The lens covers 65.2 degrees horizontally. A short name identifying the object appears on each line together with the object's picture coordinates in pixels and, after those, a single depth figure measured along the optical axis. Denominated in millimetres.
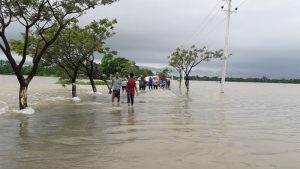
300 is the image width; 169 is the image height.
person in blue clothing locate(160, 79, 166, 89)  28176
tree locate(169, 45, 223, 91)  30277
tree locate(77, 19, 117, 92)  18016
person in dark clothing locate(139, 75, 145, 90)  23277
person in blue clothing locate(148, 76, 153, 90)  27294
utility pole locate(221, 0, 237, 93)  25372
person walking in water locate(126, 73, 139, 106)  11146
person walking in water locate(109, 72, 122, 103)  11910
